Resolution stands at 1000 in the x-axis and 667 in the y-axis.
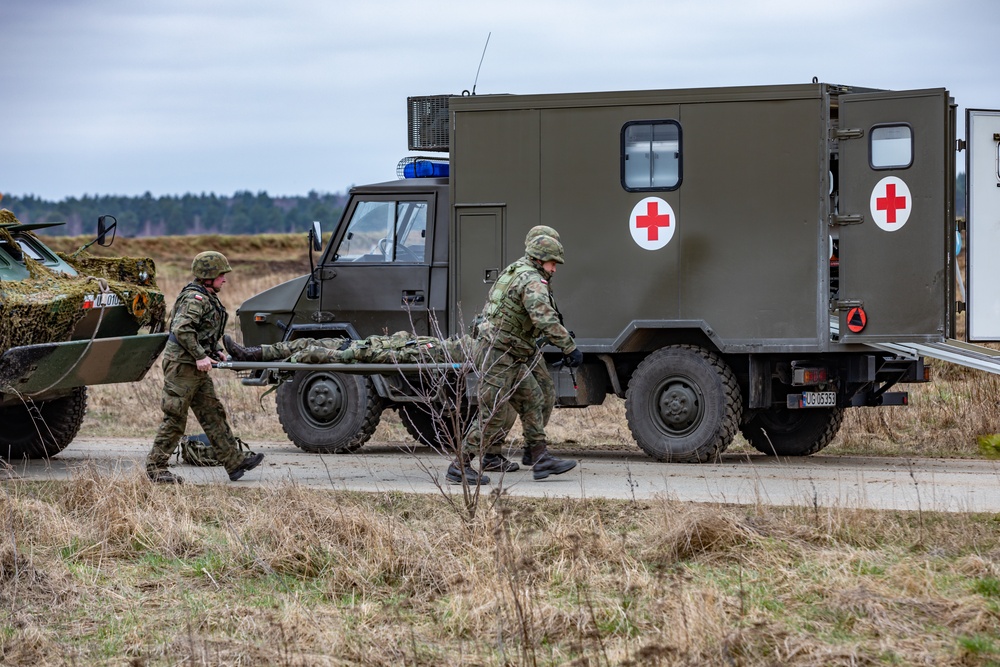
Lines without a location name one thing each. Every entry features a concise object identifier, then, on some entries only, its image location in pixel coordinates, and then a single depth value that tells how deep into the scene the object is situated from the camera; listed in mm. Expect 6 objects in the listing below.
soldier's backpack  20953
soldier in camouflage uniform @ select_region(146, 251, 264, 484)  17828
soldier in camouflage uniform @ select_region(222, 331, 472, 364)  18937
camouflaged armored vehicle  18719
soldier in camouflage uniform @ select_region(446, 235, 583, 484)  17453
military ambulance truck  19469
